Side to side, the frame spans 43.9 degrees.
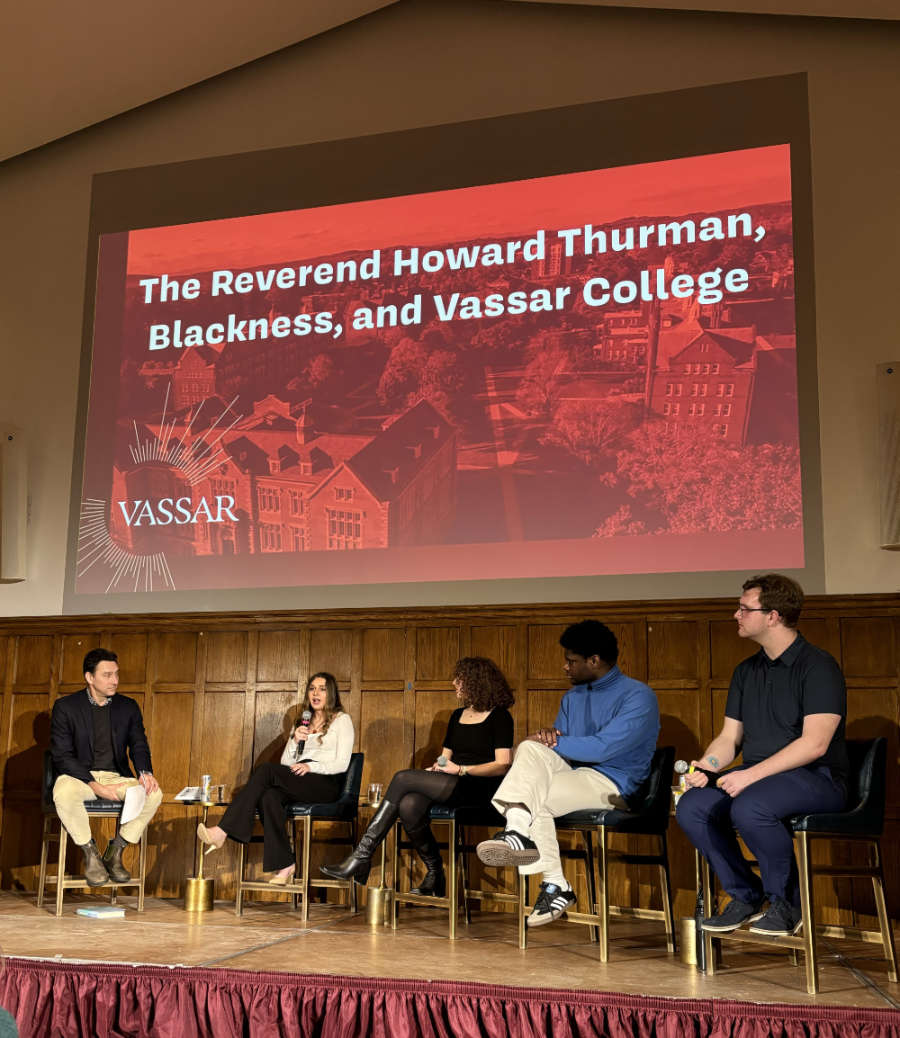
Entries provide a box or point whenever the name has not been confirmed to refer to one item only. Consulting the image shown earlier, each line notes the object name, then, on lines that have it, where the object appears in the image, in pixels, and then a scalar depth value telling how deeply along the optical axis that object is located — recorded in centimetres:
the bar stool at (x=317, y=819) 484
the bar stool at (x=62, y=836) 495
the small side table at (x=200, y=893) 513
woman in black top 462
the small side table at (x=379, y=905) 459
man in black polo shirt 334
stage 300
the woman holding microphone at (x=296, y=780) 497
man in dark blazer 505
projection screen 555
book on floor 484
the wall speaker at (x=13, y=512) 654
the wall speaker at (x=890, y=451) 521
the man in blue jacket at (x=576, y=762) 386
